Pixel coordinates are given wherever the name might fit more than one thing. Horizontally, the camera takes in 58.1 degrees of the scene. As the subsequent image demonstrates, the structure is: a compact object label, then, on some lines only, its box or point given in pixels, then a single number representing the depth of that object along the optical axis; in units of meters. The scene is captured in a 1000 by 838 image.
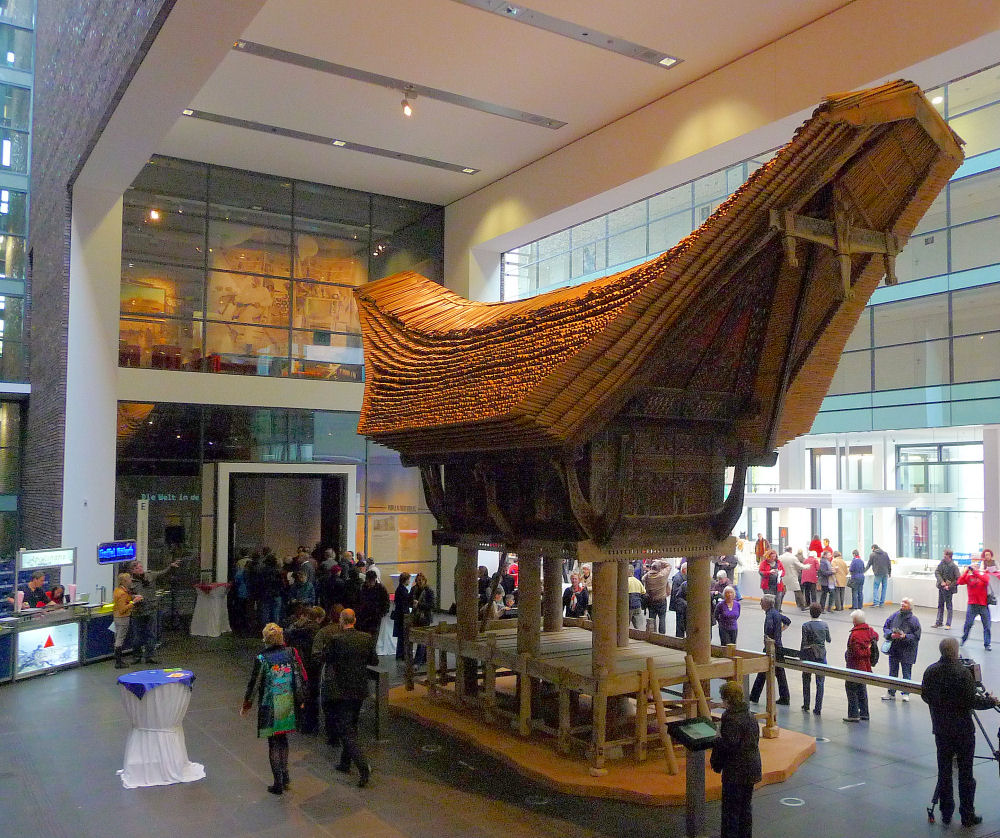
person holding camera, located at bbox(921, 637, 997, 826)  6.86
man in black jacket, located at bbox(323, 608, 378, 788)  7.86
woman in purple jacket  11.79
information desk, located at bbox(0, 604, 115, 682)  11.73
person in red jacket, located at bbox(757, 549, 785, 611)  17.50
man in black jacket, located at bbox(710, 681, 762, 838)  5.98
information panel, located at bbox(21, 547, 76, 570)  12.65
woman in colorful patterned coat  7.34
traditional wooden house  6.52
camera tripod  6.93
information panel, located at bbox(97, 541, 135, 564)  14.18
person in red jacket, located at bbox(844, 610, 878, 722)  9.66
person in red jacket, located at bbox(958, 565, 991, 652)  14.50
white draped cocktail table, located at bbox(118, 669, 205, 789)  7.69
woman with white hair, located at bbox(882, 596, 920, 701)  10.16
